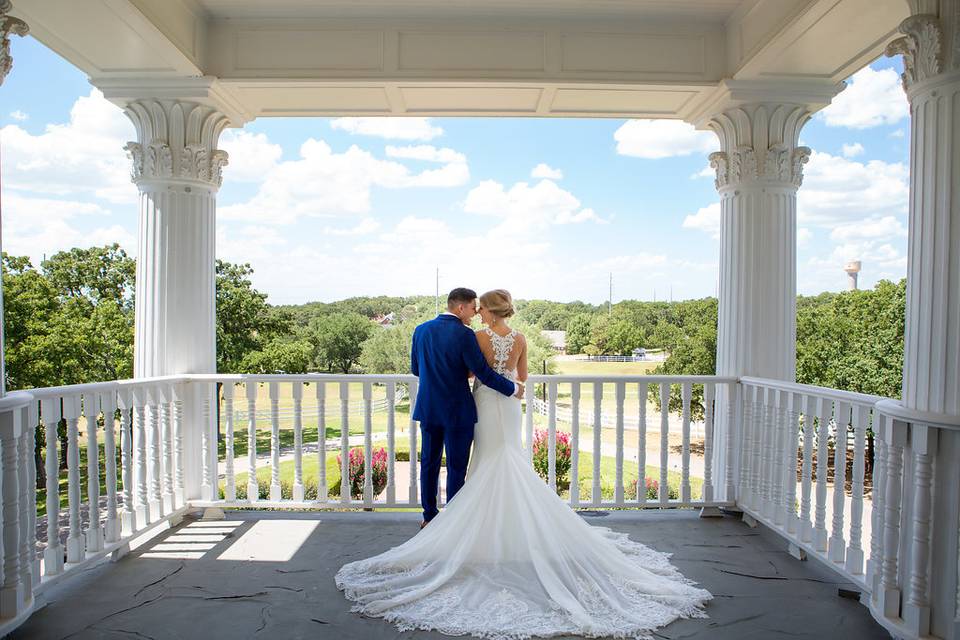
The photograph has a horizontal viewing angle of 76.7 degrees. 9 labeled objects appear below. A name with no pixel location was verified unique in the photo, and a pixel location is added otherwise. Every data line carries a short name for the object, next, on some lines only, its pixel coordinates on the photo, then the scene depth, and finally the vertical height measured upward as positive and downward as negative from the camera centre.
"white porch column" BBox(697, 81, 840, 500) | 4.46 +0.54
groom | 3.46 -0.42
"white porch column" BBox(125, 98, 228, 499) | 4.41 +0.43
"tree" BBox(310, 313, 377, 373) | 19.28 -1.21
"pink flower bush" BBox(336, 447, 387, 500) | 10.49 -3.08
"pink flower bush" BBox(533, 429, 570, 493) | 11.30 -2.88
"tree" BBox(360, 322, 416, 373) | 18.56 -1.44
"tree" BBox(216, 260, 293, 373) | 16.64 -0.56
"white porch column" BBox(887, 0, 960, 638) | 2.45 -0.06
